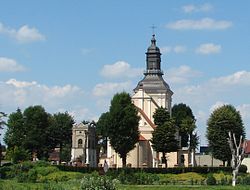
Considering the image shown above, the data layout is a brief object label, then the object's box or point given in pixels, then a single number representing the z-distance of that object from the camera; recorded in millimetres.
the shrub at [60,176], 64019
